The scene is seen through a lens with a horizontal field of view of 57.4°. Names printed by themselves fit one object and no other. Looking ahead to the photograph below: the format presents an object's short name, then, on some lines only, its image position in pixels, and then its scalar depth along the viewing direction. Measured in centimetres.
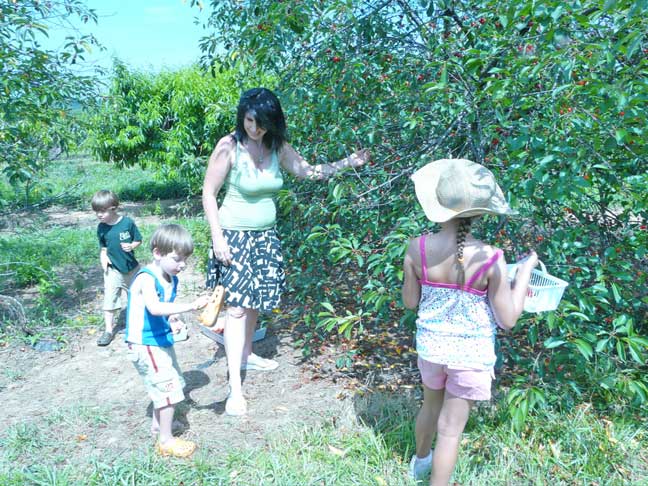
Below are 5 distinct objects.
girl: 211
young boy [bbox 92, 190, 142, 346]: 439
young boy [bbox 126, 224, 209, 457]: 271
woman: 316
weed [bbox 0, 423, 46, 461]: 294
